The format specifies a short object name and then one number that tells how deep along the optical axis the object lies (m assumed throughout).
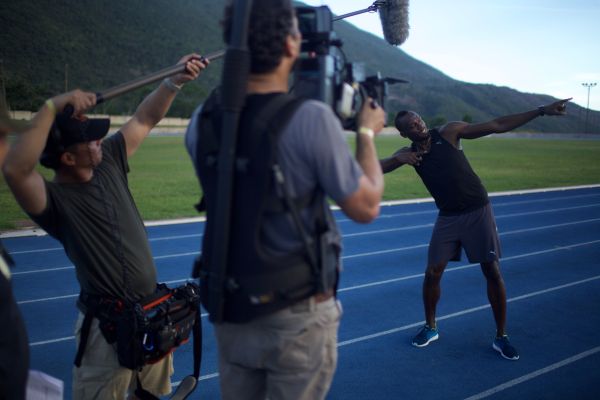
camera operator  1.64
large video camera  1.83
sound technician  2.36
